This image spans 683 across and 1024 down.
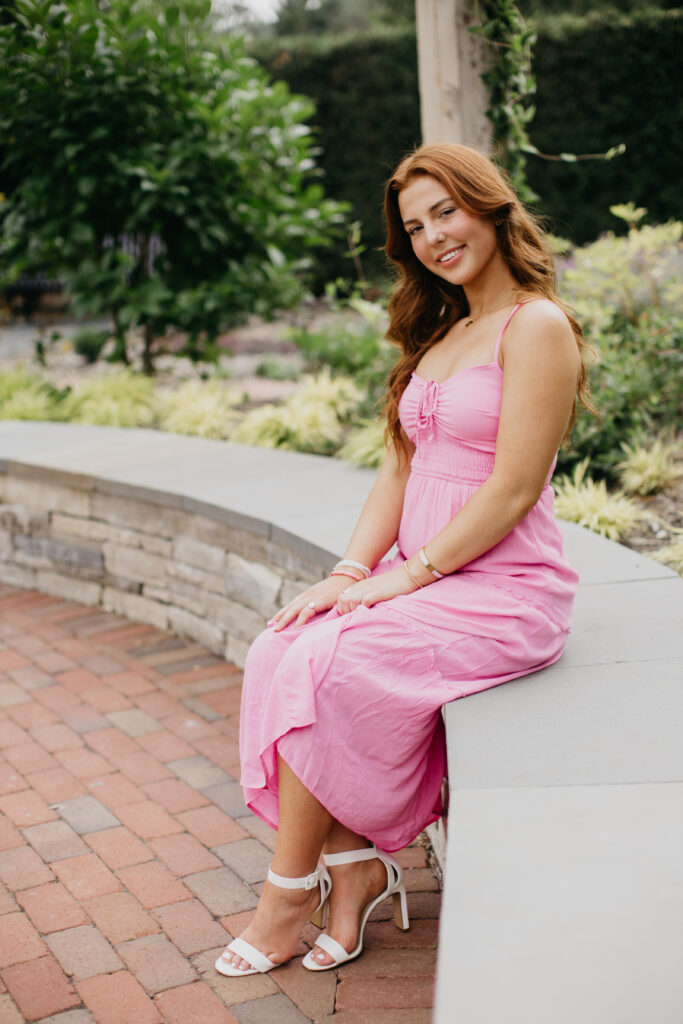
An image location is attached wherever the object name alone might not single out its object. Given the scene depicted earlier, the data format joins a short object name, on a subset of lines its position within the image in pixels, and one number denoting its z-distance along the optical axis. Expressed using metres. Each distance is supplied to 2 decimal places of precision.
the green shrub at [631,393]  3.85
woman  1.84
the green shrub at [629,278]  4.56
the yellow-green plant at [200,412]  5.18
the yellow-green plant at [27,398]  5.80
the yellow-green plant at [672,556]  2.94
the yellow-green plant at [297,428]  4.70
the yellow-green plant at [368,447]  4.05
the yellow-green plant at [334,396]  4.92
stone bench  1.19
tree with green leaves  4.99
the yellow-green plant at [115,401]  5.54
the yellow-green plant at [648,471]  3.62
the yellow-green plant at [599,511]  3.31
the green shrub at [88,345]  8.58
